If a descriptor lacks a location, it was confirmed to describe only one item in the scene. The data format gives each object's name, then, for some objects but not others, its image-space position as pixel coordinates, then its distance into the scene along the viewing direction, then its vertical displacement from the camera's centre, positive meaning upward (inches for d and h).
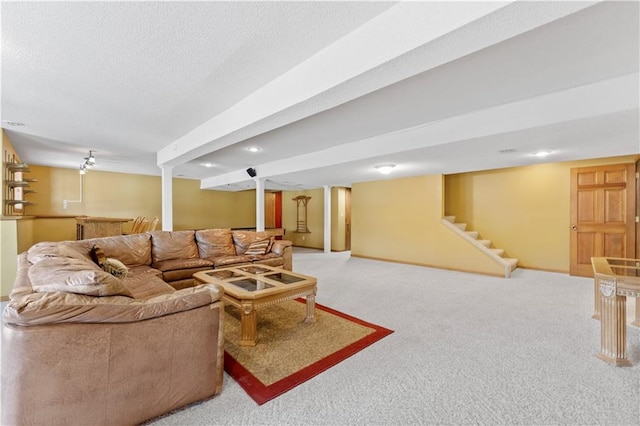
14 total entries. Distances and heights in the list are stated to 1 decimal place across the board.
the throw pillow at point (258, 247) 181.7 -24.0
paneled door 178.4 -2.0
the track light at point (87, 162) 215.3 +39.9
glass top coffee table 93.6 -29.7
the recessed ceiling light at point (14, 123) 144.3 +47.1
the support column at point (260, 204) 266.1 +7.1
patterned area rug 73.9 -45.2
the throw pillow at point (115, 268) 112.7 -23.5
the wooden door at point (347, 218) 348.5 -9.4
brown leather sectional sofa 47.3 -27.0
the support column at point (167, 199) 213.6 +9.6
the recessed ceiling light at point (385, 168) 197.0 +32.3
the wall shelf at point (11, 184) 166.1 +17.9
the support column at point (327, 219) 317.1 -9.1
